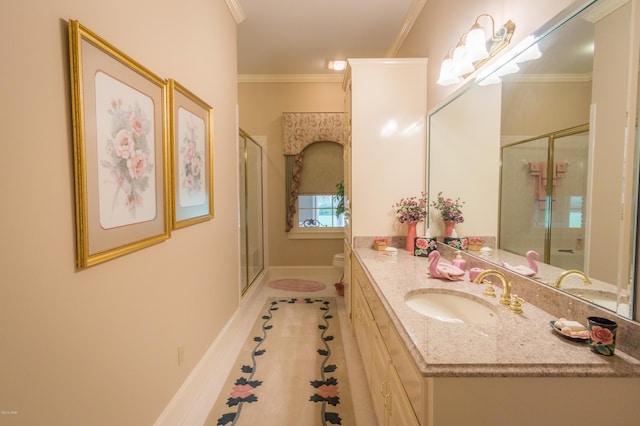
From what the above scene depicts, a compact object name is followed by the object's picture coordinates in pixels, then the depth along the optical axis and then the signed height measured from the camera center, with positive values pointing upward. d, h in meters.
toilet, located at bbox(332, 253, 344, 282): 3.93 -0.83
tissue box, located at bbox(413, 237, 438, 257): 2.27 -0.36
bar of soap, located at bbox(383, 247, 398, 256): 2.30 -0.41
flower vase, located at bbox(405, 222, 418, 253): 2.48 -0.31
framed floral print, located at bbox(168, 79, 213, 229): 1.70 +0.26
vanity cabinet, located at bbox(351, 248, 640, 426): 0.83 -0.51
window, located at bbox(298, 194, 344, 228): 4.73 -0.23
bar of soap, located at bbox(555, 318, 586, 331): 0.98 -0.42
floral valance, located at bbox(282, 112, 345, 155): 4.40 +1.00
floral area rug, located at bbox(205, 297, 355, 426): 1.79 -1.27
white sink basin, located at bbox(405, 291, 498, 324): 1.39 -0.52
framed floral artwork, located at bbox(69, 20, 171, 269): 1.00 +0.19
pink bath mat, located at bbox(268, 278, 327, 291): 4.17 -1.23
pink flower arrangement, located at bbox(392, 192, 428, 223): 2.47 -0.09
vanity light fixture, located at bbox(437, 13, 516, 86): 1.54 +0.83
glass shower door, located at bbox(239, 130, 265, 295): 3.45 -0.18
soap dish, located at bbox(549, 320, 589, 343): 0.95 -0.44
